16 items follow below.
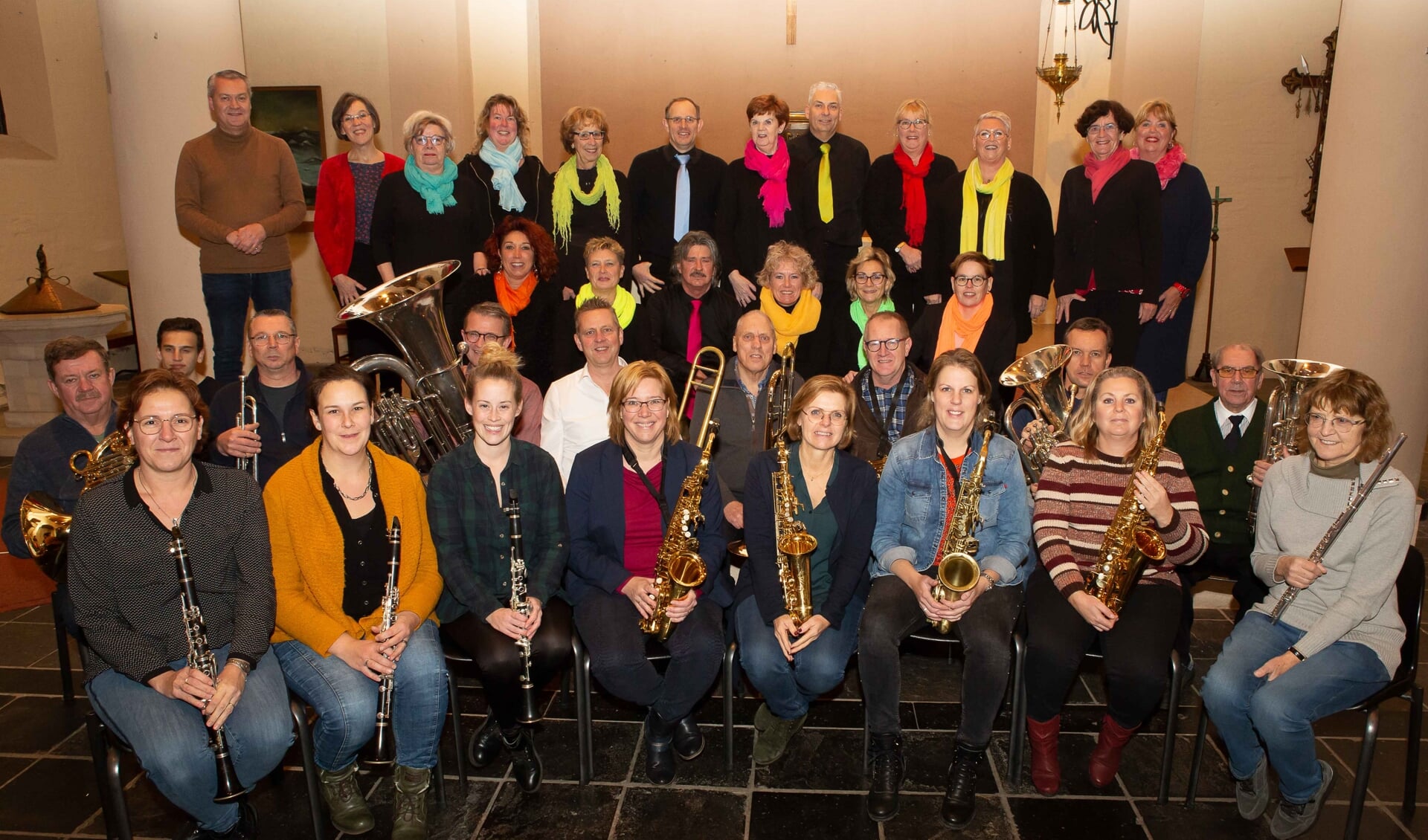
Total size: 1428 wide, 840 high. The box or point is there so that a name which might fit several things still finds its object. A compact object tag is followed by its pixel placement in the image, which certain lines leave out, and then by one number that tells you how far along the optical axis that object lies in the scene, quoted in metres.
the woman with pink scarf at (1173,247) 4.86
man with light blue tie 4.96
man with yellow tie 4.94
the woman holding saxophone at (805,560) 2.98
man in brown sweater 4.75
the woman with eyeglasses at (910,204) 4.84
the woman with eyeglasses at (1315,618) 2.66
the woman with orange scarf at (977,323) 4.22
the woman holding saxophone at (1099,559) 2.85
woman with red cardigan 4.84
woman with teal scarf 4.62
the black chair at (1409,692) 2.63
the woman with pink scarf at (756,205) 4.88
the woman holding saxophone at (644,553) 2.98
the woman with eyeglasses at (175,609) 2.46
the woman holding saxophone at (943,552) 2.86
